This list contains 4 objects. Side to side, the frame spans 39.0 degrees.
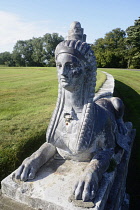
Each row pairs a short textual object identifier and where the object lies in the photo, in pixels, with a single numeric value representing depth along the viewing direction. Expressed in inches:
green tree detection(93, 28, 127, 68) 1368.1
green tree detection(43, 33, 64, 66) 1788.9
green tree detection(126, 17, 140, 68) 1260.3
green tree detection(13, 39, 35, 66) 1892.2
